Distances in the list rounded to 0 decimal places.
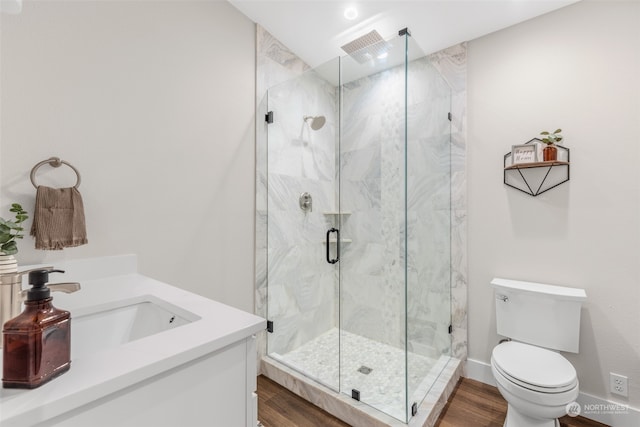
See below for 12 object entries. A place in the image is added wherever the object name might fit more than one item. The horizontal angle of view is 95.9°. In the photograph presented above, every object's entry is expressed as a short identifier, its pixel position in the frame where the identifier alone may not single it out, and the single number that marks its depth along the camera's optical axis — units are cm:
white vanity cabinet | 49
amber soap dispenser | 49
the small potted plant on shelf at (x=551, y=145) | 187
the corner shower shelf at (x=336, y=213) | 237
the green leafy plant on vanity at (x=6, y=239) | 74
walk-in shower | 201
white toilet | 140
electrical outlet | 171
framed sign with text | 194
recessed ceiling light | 196
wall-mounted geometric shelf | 189
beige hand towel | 114
